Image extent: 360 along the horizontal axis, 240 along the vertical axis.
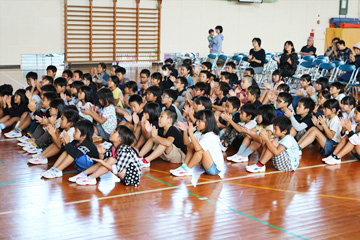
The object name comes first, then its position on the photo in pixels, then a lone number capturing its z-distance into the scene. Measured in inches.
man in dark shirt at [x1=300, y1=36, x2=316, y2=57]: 401.6
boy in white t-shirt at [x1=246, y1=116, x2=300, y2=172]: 166.2
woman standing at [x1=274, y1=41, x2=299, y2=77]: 333.7
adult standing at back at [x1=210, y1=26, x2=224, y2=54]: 439.8
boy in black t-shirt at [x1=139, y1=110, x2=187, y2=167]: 170.7
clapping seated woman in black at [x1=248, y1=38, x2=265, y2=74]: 342.6
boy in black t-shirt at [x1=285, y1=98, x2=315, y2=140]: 193.3
